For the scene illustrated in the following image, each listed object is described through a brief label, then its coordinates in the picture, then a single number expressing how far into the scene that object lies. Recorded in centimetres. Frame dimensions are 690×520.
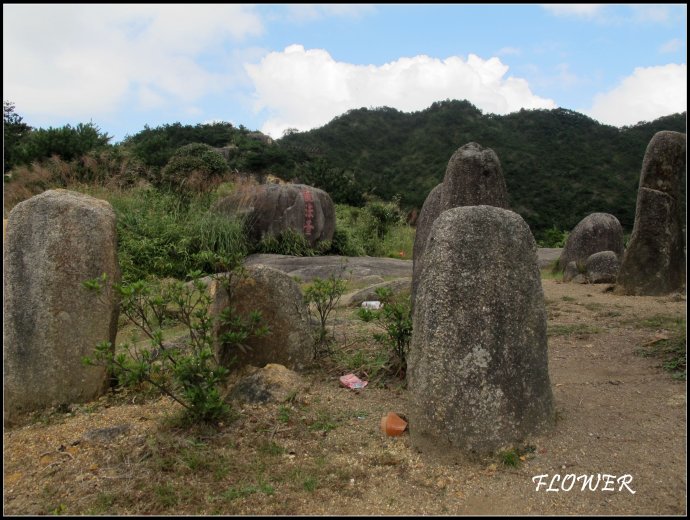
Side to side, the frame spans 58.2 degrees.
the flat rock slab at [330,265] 1104
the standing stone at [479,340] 318
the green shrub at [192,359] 354
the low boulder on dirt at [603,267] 1002
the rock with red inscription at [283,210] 1372
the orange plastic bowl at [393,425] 355
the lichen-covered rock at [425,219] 674
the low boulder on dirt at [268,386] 405
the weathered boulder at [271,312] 467
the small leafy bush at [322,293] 508
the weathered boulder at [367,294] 803
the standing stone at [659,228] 838
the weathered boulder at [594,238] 1135
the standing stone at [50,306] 436
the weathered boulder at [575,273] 1051
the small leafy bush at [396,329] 459
